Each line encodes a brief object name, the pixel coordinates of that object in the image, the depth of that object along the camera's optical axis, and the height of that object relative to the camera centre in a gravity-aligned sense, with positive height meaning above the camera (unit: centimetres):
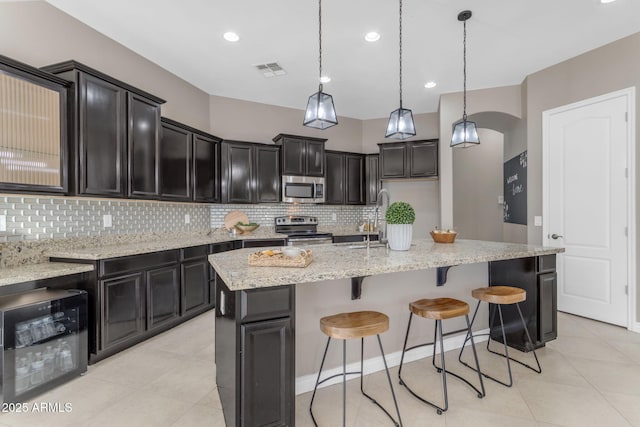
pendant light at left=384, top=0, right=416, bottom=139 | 289 +80
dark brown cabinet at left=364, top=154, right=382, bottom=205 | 593 +63
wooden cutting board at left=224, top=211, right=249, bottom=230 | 502 -10
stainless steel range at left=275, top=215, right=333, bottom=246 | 495 -30
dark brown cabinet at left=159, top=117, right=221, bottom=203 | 371 +63
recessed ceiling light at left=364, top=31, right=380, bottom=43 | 335 +187
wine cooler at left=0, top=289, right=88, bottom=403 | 206 -88
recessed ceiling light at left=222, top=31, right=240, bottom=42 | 334 +187
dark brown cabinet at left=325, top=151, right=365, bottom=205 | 568 +61
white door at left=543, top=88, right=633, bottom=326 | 348 +9
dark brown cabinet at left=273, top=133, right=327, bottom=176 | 511 +95
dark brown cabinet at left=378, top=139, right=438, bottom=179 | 540 +91
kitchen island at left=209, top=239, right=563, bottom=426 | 154 -57
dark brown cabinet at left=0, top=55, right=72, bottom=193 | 225 +64
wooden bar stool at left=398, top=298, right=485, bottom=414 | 200 -64
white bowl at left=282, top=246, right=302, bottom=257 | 183 -23
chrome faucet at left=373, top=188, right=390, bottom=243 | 247 -19
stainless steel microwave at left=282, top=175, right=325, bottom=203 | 511 +38
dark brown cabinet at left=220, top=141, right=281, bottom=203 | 479 +62
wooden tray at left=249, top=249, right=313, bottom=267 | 174 -27
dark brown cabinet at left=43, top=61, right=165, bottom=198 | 265 +71
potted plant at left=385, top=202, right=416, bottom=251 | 233 -10
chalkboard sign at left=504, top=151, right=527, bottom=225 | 455 +32
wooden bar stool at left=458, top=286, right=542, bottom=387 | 234 -64
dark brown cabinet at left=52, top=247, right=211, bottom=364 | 263 -79
